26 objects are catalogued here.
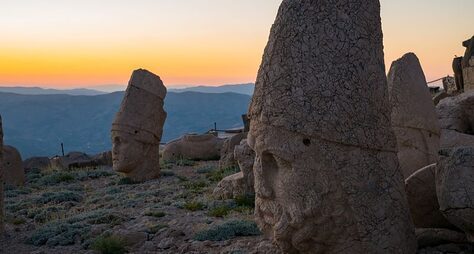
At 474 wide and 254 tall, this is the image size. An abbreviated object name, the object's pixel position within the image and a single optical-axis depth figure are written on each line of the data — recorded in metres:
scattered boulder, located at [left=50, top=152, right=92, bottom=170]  18.92
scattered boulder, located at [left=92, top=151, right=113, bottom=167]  19.27
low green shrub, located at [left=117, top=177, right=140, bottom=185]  13.32
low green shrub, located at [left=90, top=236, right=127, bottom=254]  6.89
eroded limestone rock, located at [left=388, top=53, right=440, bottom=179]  7.24
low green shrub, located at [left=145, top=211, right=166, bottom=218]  8.89
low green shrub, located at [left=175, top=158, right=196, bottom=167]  17.19
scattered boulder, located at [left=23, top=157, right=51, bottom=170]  19.69
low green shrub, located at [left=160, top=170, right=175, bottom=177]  14.23
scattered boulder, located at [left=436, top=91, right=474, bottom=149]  9.68
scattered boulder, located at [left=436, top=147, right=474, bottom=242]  4.73
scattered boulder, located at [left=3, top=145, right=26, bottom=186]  14.62
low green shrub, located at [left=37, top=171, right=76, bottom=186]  14.90
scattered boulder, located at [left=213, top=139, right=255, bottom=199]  9.84
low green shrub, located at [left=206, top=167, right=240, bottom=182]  13.14
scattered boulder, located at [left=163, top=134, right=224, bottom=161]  18.92
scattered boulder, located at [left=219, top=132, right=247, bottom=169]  14.57
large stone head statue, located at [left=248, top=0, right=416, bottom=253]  4.66
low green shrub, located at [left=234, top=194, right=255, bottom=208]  9.38
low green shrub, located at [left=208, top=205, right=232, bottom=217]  8.62
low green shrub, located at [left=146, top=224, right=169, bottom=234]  7.73
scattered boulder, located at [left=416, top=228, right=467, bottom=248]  5.21
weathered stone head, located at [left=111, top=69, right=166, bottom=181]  12.94
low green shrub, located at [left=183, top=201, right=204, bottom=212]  9.32
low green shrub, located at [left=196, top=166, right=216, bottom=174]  14.92
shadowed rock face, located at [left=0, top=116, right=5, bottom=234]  8.45
